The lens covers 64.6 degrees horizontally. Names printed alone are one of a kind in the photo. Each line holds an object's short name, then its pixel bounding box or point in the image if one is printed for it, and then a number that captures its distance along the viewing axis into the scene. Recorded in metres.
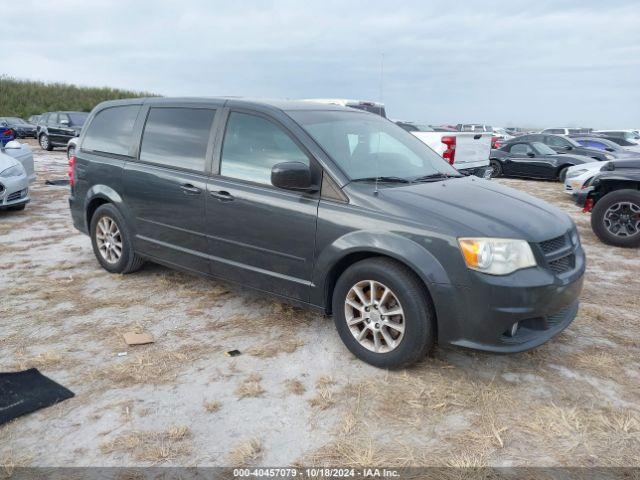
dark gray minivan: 3.10
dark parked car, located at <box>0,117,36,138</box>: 27.80
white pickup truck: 10.10
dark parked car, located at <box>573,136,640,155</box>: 18.37
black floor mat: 2.92
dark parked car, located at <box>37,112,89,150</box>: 20.62
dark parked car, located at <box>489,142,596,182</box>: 14.88
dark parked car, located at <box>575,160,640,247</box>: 6.82
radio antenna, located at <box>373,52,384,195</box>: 3.47
